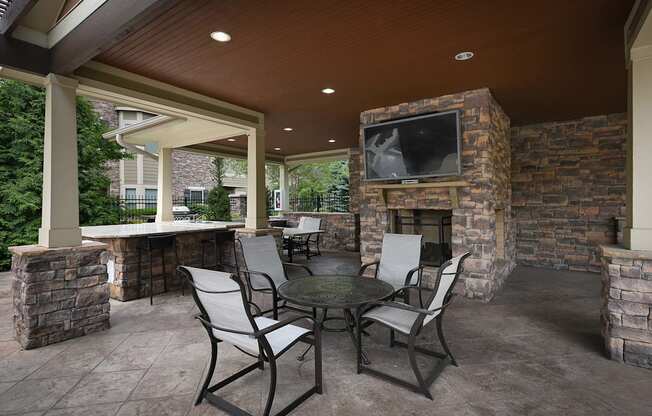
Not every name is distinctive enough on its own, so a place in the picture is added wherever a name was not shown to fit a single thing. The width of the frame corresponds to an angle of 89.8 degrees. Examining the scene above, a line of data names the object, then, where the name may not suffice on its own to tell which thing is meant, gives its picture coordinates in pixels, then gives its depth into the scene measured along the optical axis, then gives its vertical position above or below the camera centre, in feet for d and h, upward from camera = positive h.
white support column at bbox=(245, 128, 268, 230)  17.74 +1.40
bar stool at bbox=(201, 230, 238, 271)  17.87 -2.16
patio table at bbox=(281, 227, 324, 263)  22.57 -1.81
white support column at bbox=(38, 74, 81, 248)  10.53 +1.31
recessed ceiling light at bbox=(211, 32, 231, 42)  9.55 +5.09
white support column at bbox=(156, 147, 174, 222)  24.30 +1.64
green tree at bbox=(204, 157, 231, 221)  28.53 +0.17
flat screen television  14.42 +2.83
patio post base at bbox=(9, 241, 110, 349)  9.80 -2.69
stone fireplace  14.44 +0.23
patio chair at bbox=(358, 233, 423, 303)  11.64 -1.88
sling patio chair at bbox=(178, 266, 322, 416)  6.26 -2.43
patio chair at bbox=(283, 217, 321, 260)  25.08 -1.59
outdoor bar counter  14.66 -2.26
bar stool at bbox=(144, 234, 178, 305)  14.01 -1.55
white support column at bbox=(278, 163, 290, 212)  34.35 +2.17
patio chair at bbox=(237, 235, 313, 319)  11.39 -2.00
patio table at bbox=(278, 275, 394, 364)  8.13 -2.33
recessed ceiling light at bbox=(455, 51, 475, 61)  10.91 +5.13
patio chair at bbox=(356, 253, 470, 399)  7.25 -2.79
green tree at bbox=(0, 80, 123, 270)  21.88 +3.18
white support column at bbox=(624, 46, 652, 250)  8.57 +1.50
